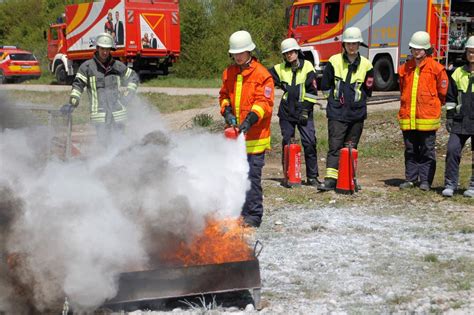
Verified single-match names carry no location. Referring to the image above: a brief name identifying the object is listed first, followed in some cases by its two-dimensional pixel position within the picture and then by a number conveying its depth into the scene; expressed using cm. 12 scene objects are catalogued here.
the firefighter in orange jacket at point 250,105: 662
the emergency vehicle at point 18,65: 3259
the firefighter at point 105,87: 827
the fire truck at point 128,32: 2795
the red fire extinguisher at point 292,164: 933
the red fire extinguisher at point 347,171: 876
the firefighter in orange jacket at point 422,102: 872
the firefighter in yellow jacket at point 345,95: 870
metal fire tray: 453
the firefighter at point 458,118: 835
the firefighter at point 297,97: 917
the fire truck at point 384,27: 1967
